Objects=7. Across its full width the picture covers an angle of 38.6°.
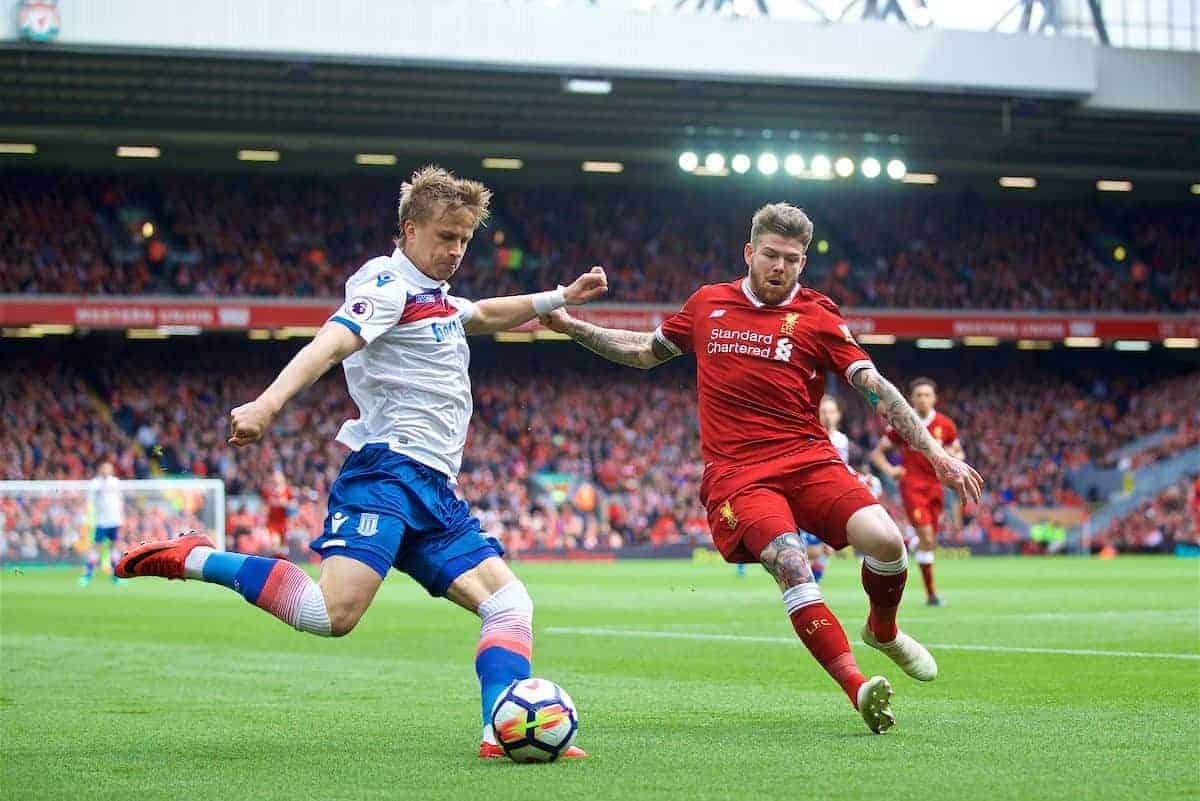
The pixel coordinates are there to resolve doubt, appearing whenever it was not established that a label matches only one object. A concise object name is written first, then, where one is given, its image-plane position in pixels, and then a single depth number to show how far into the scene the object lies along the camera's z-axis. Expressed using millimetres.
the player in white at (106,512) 26172
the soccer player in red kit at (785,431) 7355
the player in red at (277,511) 29319
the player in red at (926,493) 17250
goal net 30312
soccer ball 6152
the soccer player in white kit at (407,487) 6391
